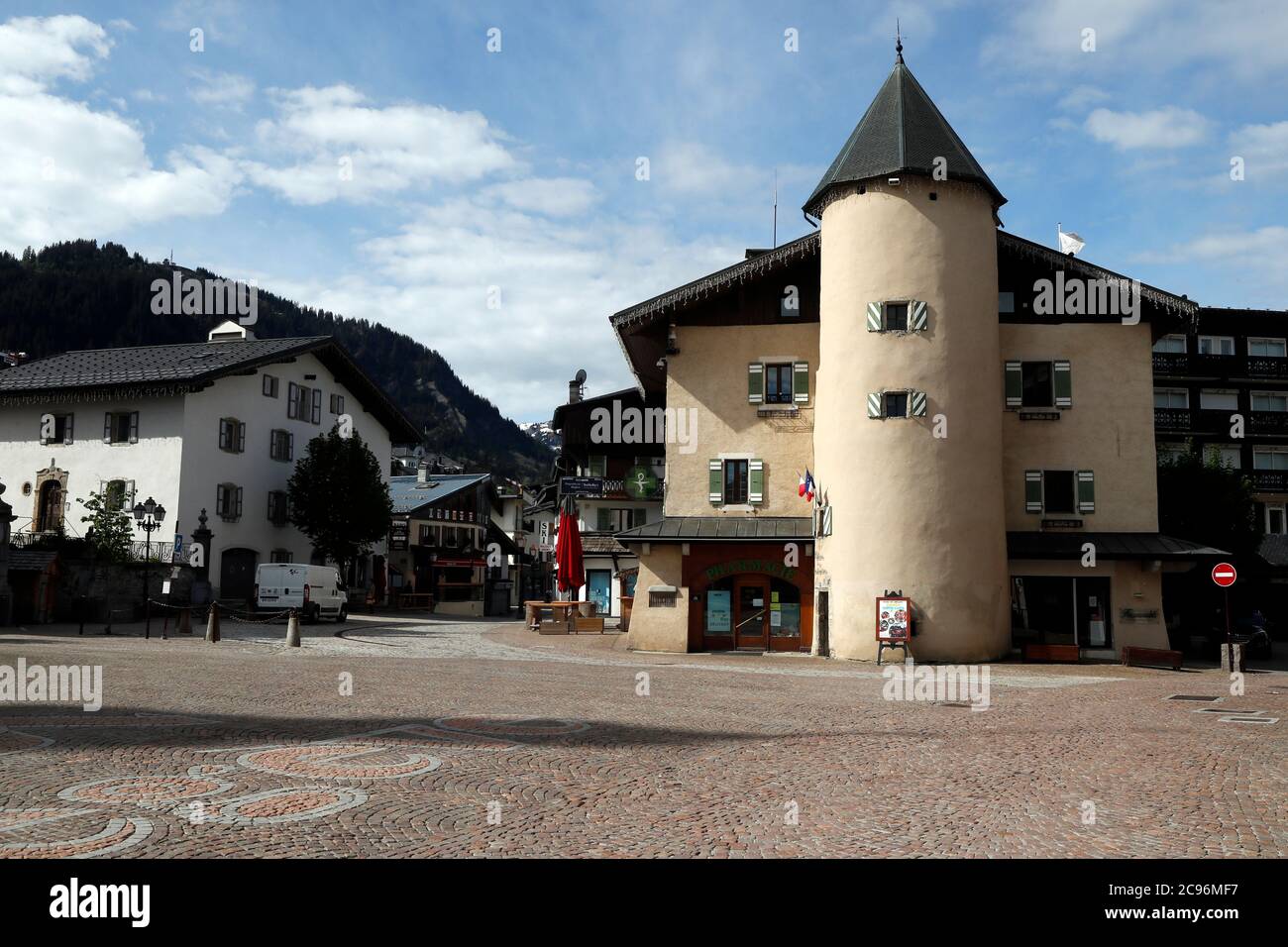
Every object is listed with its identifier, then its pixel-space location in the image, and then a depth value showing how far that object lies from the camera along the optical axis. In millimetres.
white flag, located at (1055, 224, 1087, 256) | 36219
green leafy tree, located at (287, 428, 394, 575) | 50094
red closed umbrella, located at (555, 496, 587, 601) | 34250
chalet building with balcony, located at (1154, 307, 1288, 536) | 53188
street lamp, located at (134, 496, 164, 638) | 32750
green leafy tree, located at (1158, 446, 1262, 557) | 37062
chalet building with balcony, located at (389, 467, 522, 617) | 66025
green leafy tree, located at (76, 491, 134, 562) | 40031
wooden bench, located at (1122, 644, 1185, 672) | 26141
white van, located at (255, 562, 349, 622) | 39688
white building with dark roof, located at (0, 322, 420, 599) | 44688
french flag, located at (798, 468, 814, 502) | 29875
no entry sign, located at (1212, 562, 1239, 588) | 24266
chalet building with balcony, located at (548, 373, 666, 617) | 55875
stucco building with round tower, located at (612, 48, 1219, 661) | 27766
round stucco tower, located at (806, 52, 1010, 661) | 27422
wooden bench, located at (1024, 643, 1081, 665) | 27766
